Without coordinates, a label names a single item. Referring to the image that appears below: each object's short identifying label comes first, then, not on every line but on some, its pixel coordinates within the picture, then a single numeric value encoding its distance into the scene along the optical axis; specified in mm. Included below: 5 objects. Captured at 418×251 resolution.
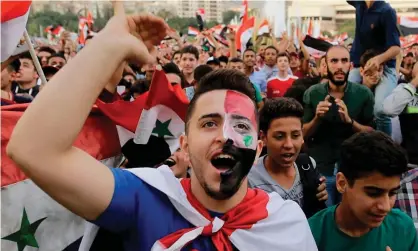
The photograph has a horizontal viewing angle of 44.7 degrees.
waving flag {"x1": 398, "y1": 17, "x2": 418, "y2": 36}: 12648
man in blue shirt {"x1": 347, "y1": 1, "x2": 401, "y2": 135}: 4625
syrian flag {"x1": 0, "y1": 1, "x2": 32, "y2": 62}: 2215
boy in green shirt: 2004
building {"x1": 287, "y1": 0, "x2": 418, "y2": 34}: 49600
